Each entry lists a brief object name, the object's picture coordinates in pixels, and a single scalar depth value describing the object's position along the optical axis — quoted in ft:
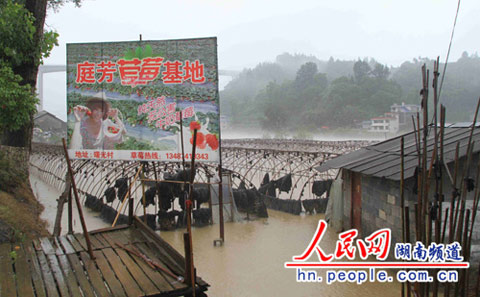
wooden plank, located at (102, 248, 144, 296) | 13.16
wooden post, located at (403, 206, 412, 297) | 11.29
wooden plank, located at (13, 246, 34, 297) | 13.05
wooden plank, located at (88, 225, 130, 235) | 19.30
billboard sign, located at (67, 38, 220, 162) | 30.48
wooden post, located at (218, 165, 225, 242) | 31.45
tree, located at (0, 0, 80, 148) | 22.84
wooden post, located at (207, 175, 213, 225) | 36.99
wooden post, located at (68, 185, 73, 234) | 21.46
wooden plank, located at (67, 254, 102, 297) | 13.07
